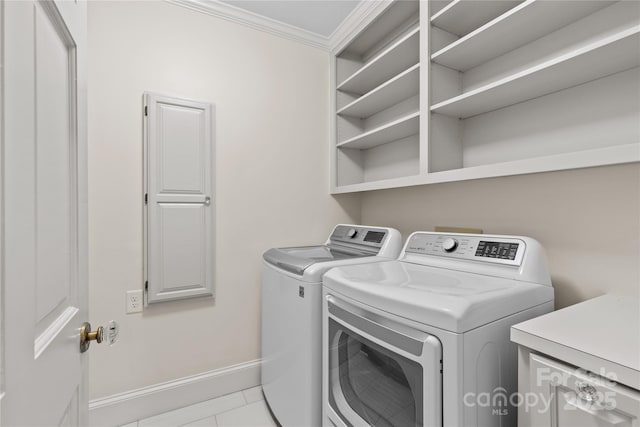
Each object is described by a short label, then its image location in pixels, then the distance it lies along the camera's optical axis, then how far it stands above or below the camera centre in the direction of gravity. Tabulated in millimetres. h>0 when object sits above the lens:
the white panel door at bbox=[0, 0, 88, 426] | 428 +2
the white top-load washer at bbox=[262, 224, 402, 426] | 1331 -510
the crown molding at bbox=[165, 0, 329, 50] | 1881 +1316
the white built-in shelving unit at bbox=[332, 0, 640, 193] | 1058 +517
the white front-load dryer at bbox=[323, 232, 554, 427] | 802 -367
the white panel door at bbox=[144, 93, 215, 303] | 1714 +93
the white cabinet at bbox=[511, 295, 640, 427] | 631 -371
